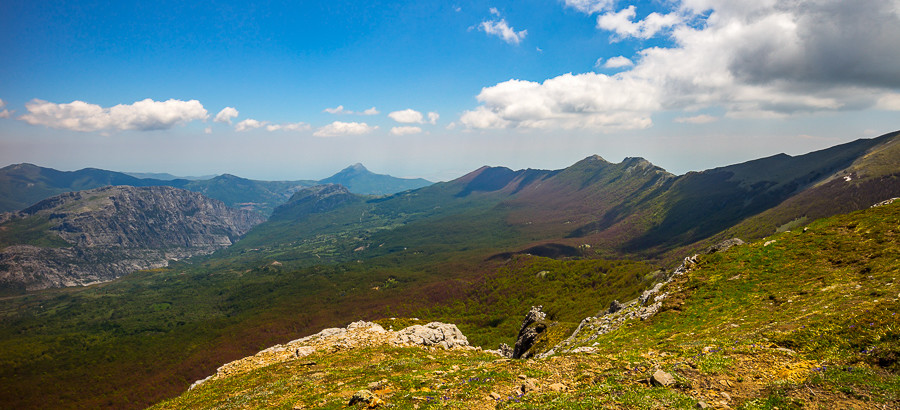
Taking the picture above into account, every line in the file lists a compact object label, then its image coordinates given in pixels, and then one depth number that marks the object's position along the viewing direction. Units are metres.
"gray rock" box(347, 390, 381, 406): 17.31
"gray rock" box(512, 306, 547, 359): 49.31
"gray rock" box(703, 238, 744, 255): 42.48
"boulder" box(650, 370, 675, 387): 14.88
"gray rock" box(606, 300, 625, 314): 44.67
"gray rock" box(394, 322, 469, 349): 41.59
